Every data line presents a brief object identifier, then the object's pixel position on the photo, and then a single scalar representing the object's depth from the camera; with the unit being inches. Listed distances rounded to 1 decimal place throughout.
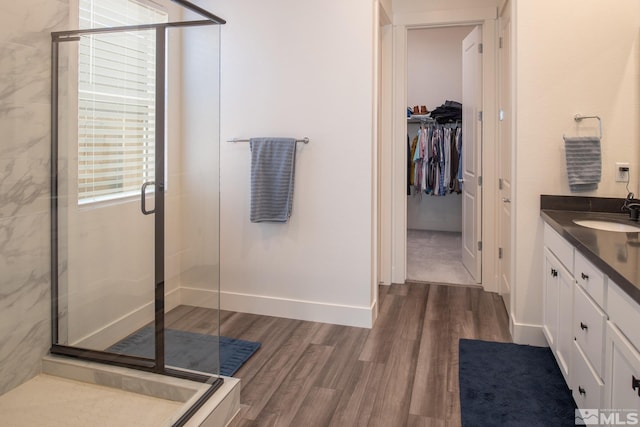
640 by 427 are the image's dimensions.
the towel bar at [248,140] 128.3
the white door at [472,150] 161.9
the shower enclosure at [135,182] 79.0
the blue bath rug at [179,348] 82.4
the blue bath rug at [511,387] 81.4
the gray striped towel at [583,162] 102.6
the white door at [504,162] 128.6
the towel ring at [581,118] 103.9
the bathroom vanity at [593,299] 55.1
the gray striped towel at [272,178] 128.3
